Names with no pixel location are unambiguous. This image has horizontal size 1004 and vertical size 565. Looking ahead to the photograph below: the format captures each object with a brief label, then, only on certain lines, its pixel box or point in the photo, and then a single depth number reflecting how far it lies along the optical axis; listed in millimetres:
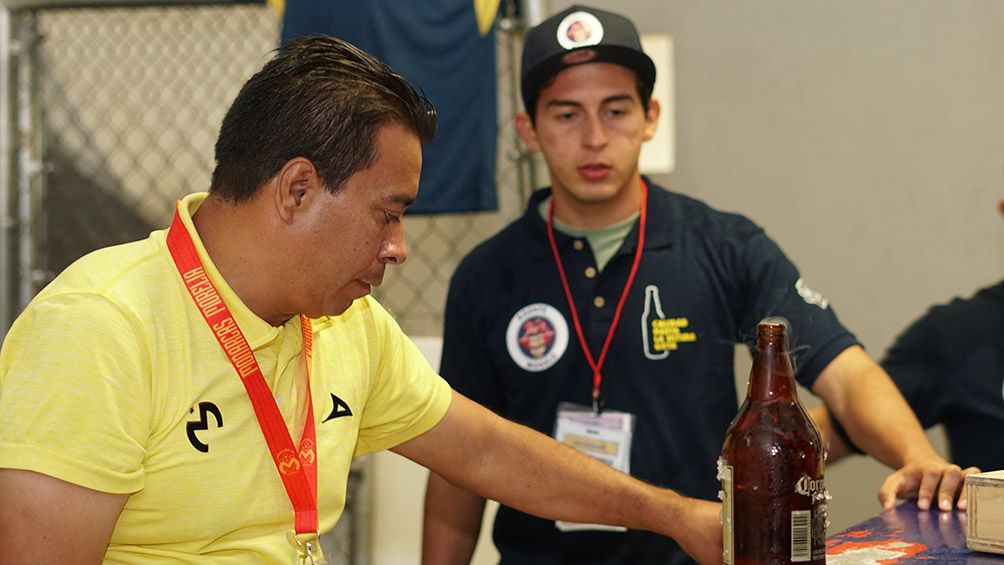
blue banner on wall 3062
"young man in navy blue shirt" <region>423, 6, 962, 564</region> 1916
